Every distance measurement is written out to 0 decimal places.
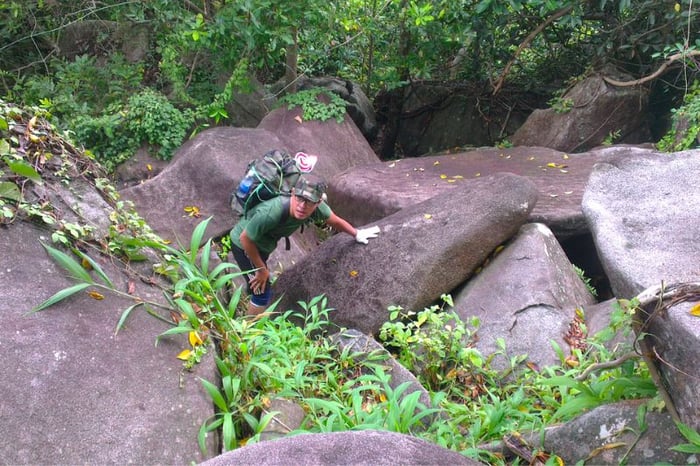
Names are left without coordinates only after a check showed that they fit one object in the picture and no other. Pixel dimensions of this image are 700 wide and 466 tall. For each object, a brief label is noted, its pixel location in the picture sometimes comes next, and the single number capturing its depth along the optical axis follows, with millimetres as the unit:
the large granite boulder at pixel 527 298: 4242
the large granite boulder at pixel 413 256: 4660
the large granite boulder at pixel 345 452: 1599
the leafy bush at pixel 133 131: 7195
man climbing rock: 4328
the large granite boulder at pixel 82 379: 2467
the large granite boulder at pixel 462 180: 5516
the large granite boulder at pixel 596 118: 8062
